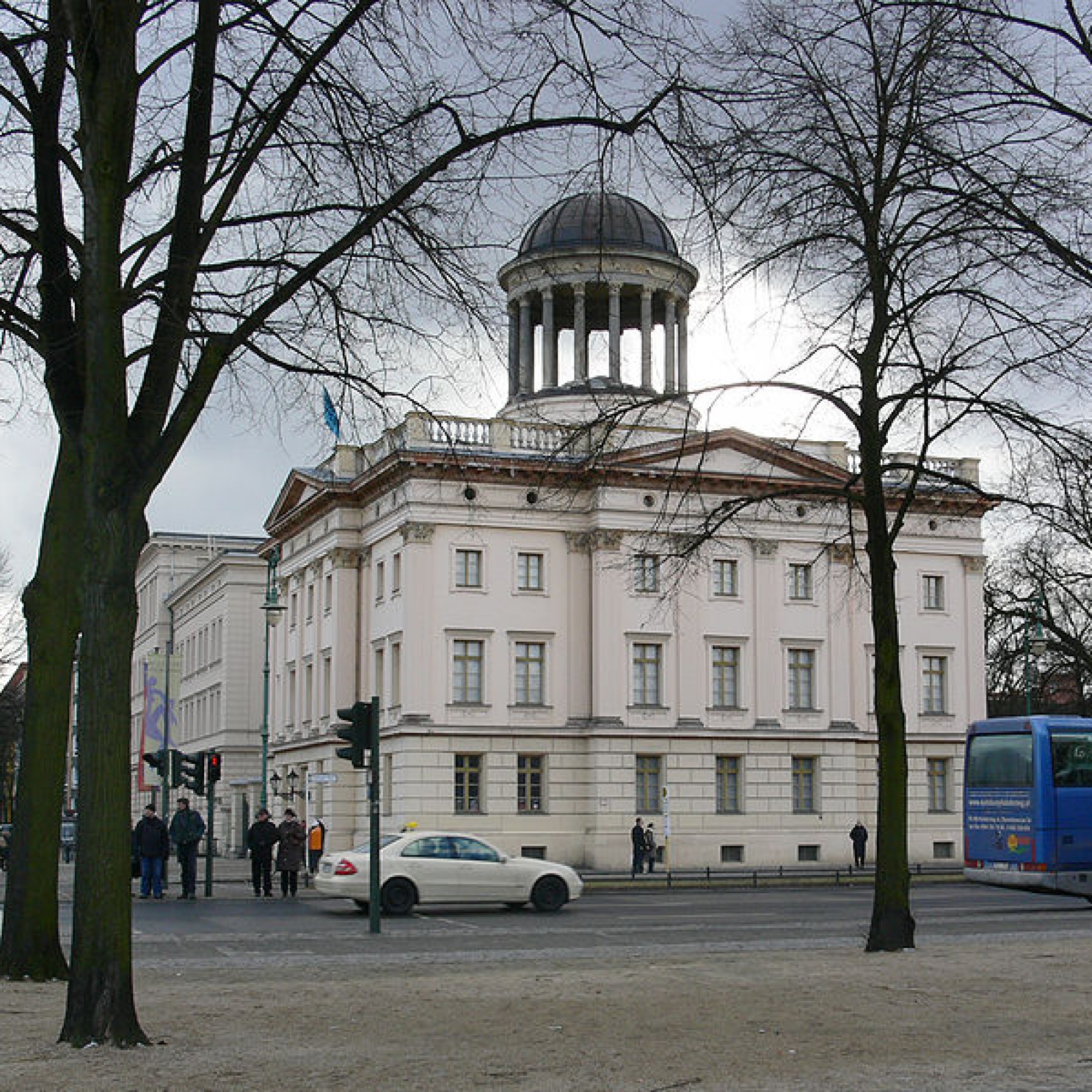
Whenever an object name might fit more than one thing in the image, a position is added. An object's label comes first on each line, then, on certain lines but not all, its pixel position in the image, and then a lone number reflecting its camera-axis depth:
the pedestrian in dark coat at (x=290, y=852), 37.56
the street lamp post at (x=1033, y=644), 50.06
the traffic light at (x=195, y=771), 36.31
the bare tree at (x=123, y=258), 11.54
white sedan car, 30.56
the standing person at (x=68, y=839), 60.75
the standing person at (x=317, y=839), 44.69
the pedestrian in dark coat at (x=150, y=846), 35.06
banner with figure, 53.94
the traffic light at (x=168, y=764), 37.47
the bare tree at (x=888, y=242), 16.98
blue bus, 33.50
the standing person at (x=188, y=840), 35.50
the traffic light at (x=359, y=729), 25.38
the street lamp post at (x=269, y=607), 55.19
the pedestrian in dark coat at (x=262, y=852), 37.56
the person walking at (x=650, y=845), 52.19
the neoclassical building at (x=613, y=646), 57.06
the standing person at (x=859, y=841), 52.31
